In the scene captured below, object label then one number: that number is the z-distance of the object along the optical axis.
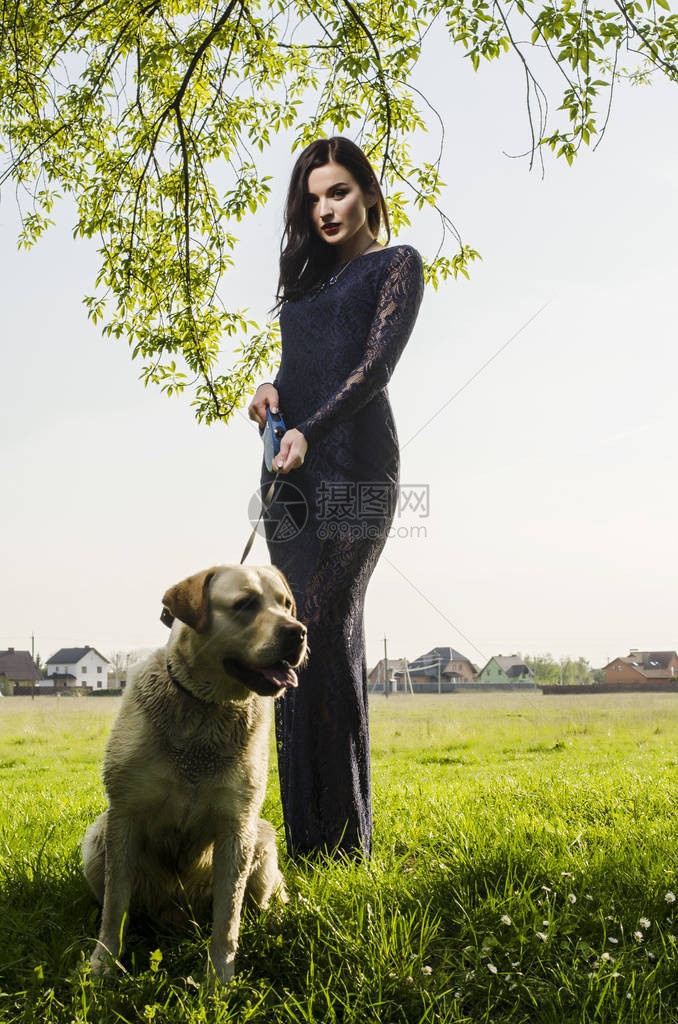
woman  3.31
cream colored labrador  2.59
